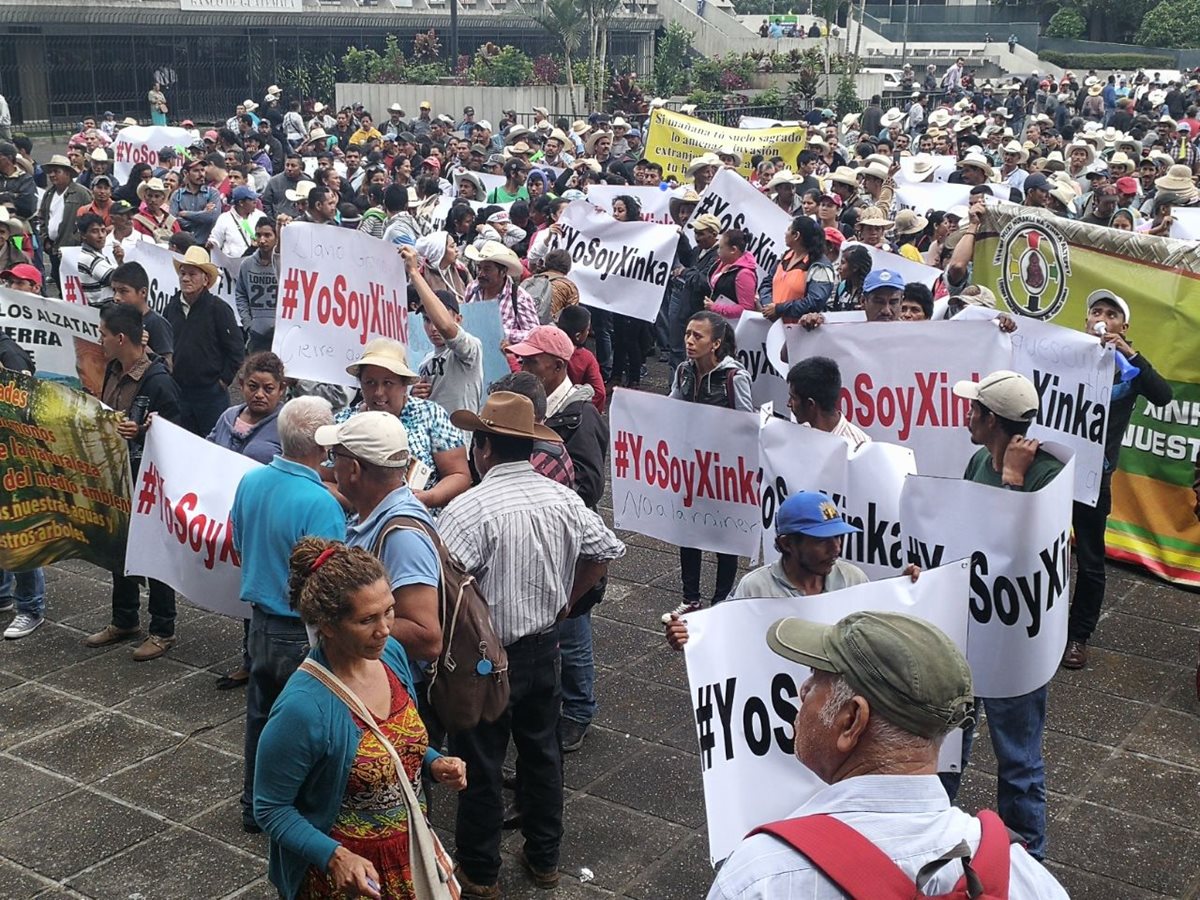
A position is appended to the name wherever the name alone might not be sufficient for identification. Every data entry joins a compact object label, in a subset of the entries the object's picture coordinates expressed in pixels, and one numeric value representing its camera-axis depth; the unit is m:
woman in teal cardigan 3.51
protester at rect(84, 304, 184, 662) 6.79
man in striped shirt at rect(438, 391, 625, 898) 4.66
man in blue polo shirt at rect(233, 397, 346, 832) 4.80
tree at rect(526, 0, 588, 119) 35.69
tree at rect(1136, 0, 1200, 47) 62.89
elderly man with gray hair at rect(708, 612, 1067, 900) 2.10
